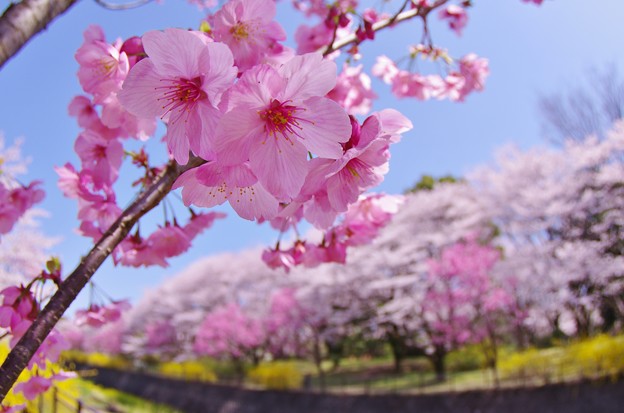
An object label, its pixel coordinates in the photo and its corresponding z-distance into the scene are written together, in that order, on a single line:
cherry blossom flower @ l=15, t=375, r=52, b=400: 0.28
